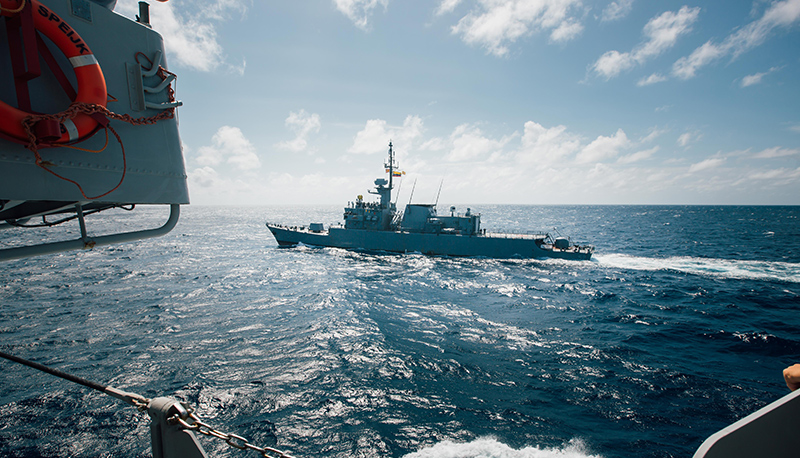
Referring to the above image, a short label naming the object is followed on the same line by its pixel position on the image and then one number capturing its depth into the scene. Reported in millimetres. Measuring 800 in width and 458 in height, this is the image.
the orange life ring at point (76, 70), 3615
